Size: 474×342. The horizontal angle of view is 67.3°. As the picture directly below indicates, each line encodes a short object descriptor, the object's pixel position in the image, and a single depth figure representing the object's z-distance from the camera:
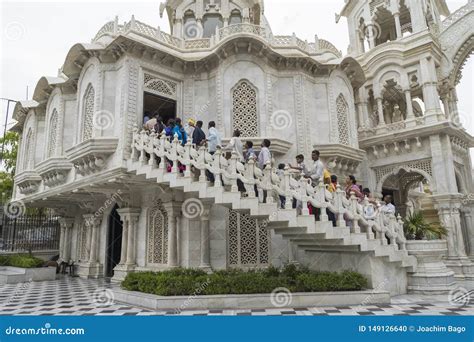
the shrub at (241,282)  8.51
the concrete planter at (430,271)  9.81
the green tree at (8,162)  24.05
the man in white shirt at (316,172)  9.73
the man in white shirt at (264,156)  9.75
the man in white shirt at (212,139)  10.12
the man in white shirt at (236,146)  9.75
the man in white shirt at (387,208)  10.03
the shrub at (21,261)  14.38
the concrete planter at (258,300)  8.15
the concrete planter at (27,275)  13.66
